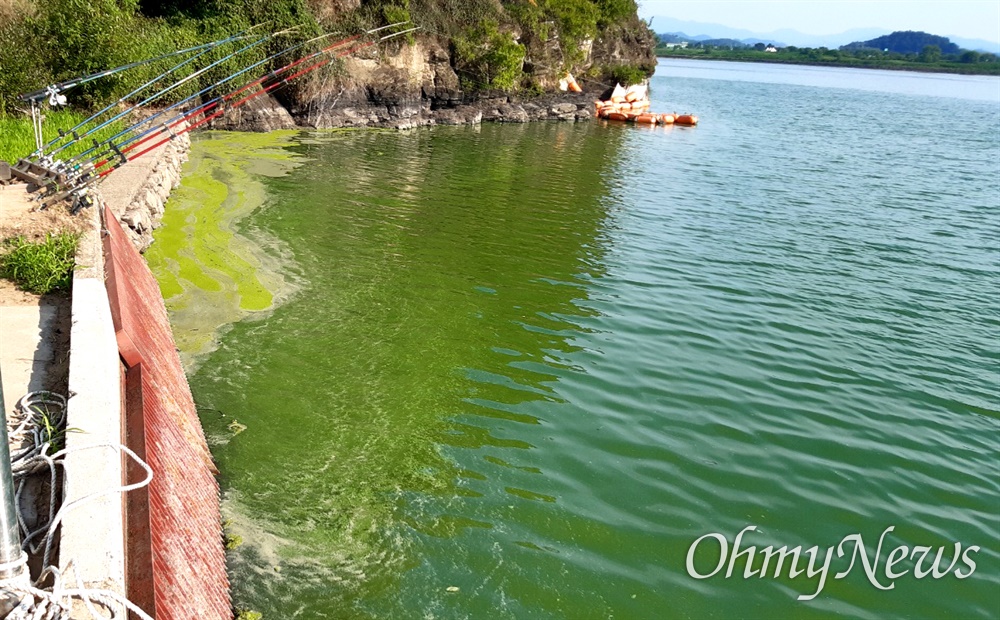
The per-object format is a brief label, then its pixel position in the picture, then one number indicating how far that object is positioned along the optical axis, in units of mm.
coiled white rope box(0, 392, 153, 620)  2883
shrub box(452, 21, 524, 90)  31719
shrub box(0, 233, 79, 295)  6176
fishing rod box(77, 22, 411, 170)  8766
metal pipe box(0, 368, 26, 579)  2512
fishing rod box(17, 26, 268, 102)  7676
